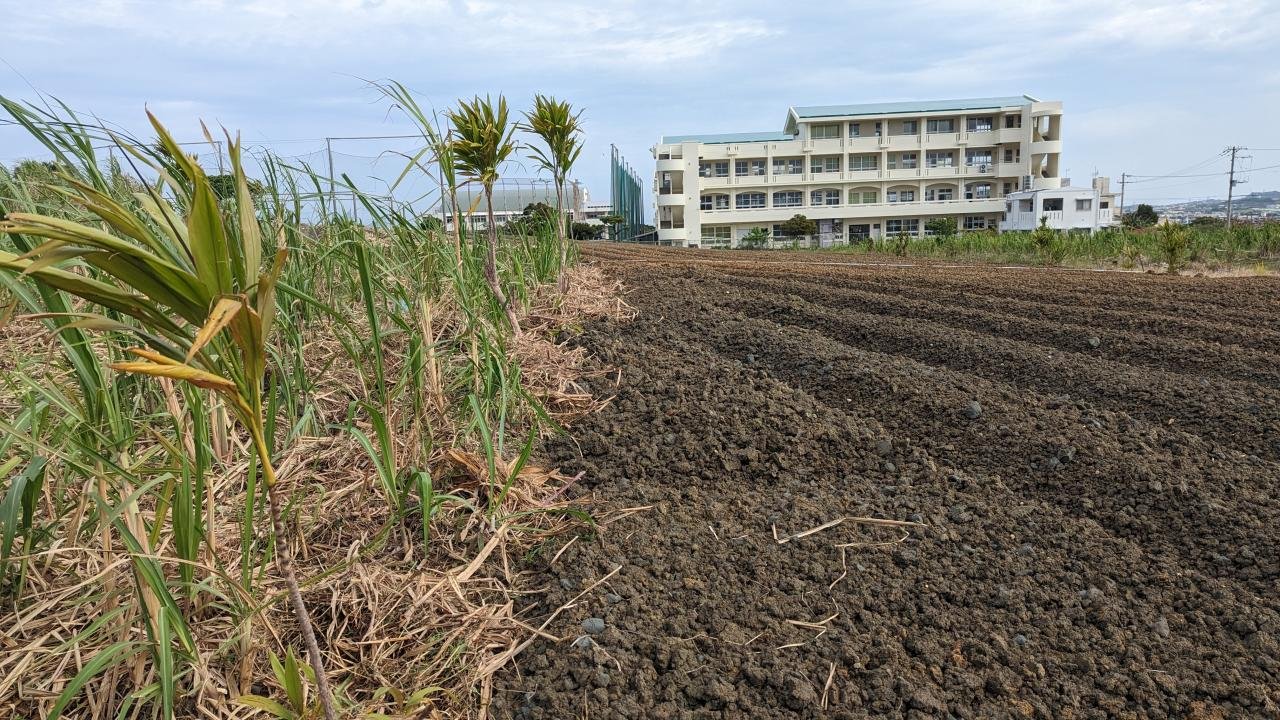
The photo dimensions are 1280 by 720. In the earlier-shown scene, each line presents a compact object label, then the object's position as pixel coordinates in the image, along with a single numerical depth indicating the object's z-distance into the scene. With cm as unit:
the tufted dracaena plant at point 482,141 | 350
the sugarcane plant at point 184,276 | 76
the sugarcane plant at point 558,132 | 456
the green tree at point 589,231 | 2359
